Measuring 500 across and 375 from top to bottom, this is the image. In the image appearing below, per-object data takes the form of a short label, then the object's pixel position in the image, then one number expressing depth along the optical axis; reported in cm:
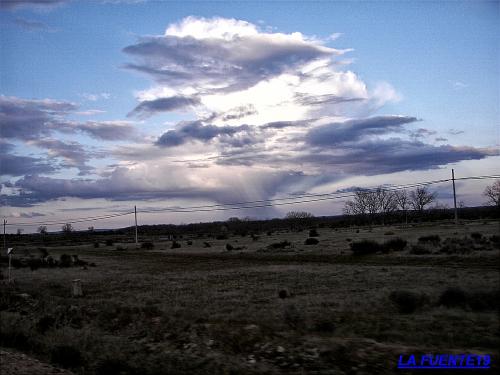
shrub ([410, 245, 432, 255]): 2939
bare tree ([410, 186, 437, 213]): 13725
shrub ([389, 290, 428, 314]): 1323
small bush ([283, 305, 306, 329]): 1259
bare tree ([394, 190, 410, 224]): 14050
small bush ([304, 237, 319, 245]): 4695
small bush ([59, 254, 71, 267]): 3906
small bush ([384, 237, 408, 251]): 3372
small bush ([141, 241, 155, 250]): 6593
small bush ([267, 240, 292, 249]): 4597
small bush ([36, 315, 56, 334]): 1470
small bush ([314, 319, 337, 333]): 1183
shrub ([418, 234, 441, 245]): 3493
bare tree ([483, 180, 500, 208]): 11981
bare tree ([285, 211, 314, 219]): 17900
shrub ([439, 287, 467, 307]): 1331
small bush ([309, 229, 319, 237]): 6122
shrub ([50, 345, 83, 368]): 1148
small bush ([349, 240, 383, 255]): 3331
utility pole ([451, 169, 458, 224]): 5469
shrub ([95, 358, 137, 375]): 1061
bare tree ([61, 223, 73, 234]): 18640
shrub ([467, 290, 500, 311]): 1275
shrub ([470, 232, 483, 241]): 3466
